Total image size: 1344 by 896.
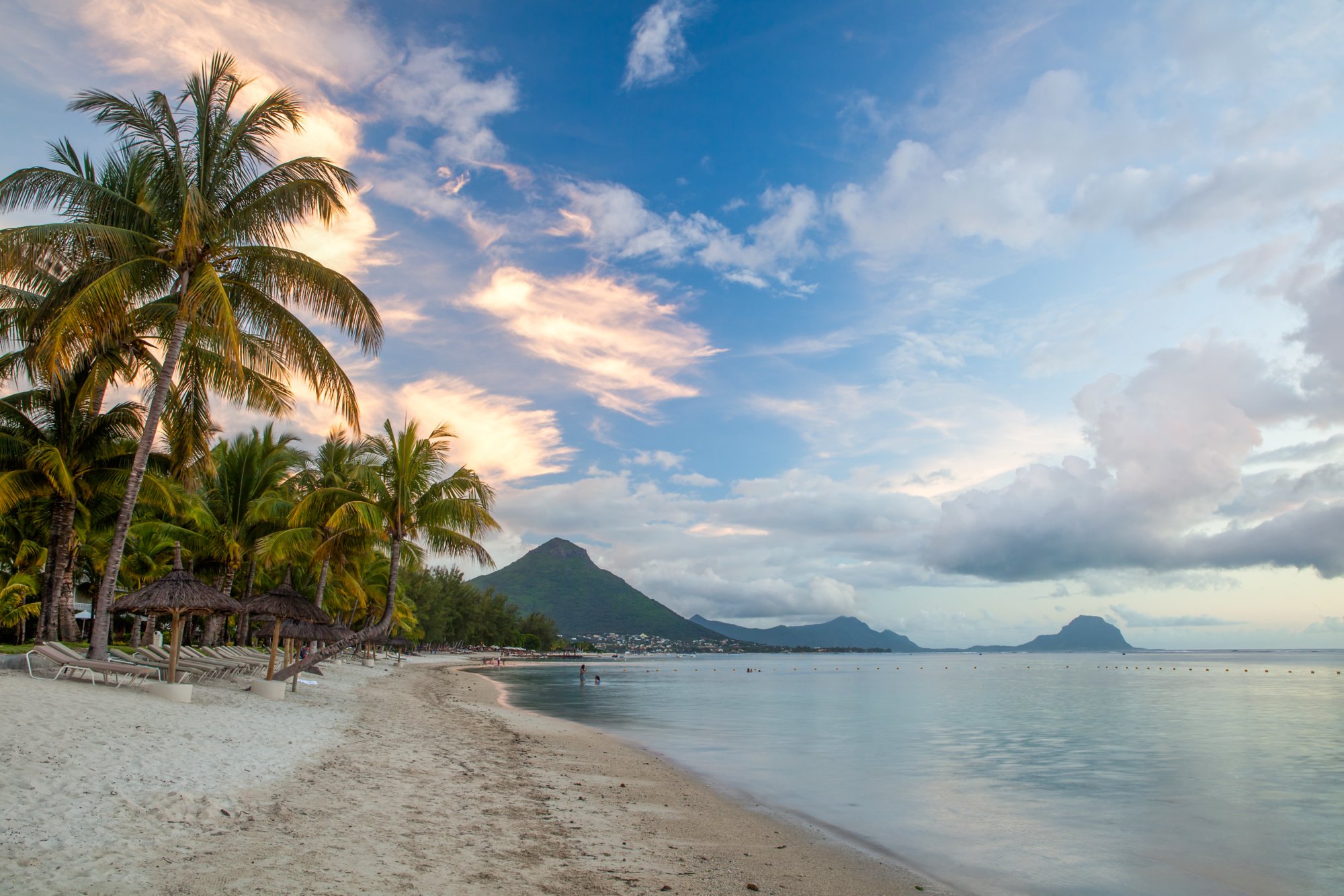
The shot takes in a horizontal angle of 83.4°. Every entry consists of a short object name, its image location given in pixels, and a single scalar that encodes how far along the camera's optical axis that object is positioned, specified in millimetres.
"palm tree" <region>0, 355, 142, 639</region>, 15062
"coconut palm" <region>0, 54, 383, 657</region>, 12422
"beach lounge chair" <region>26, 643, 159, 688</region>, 12477
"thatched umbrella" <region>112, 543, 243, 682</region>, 14078
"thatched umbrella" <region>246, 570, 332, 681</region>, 17422
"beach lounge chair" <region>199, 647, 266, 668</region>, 20609
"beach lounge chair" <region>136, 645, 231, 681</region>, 16875
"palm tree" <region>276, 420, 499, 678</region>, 17531
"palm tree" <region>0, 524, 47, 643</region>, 27750
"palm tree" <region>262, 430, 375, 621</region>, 17750
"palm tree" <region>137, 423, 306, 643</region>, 23062
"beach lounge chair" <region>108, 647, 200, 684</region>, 15505
